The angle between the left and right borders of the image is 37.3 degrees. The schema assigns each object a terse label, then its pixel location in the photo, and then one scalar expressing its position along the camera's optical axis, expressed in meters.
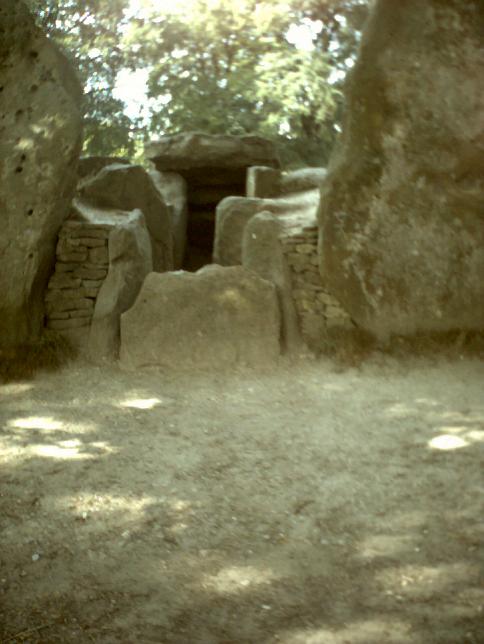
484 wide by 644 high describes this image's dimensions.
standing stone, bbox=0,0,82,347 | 5.83
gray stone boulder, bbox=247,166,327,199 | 8.44
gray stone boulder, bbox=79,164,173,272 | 7.56
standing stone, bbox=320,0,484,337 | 5.82
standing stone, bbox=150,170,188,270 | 9.18
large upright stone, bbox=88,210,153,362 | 6.21
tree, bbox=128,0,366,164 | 11.70
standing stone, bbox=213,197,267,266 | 7.34
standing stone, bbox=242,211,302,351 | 6.28
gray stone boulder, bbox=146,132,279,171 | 9.56
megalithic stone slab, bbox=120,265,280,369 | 5.96
